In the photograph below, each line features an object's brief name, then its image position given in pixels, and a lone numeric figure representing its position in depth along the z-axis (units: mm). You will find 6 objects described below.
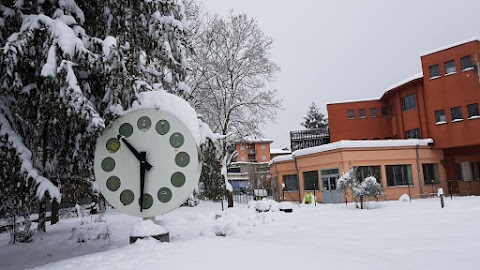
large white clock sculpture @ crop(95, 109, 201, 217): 6934
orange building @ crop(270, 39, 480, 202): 26312
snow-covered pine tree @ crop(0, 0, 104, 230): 5953
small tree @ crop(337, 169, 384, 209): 19344
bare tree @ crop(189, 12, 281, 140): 25234
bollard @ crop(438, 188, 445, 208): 17011
